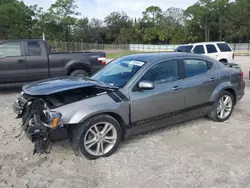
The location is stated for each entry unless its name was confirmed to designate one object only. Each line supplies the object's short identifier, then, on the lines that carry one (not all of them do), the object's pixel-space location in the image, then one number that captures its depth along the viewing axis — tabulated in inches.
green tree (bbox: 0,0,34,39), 1652.3
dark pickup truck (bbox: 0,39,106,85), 318.0
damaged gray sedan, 138.3
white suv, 532.3
